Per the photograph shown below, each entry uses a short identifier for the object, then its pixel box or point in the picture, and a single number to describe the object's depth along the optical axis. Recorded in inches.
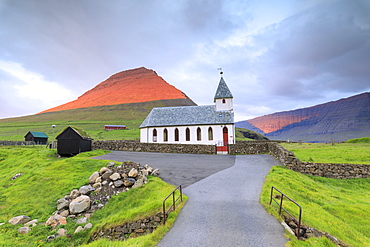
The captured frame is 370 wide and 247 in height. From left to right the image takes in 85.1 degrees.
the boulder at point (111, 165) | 655.8
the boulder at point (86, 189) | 516.7
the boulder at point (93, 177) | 570.9
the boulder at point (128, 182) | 546.0
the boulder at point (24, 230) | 394.7
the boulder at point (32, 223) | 419.9
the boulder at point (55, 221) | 417.2
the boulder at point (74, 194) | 511.4
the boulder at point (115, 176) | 563.2
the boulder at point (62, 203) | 474.3
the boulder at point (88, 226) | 402.9
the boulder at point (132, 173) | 571.5
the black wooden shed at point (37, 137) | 2002.3
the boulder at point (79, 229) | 393.5
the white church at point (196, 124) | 1518.2
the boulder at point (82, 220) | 423.5
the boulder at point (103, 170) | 600.2
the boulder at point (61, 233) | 382.3
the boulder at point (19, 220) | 428.8
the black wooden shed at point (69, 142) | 979.3
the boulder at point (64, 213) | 450.5
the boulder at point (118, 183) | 544.1
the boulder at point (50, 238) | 368.2
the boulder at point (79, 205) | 457.5
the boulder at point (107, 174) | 581.7
